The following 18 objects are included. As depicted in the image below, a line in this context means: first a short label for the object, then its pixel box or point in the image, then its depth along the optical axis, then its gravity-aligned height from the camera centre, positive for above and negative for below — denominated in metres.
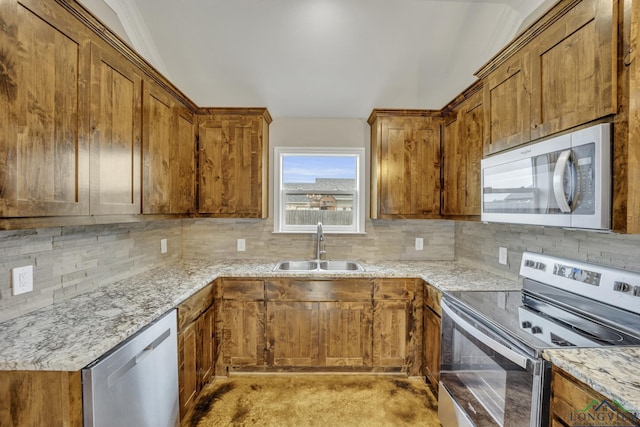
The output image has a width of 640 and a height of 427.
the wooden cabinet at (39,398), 1.01 -0.67
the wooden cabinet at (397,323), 2.38 -0.93
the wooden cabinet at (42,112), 1.01 +0.39
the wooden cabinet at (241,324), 2.37 -0.94
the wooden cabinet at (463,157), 2.11 +0.46
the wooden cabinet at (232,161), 2.69 +0.48
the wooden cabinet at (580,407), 0.83 -0.61
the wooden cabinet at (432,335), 2.08 -0.93
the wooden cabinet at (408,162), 2.70 +0.48
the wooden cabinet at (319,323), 2.37 -0.93
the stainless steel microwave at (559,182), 1.09 +0.15
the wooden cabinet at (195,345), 1.77 -0.93
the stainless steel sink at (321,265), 2.91 -0.55
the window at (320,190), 3.12 +0.24
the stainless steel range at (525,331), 1.15 -0.53
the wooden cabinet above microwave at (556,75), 1.12 +0.66
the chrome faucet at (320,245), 2.88 -0.34
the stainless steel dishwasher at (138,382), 1.06 -0.75
